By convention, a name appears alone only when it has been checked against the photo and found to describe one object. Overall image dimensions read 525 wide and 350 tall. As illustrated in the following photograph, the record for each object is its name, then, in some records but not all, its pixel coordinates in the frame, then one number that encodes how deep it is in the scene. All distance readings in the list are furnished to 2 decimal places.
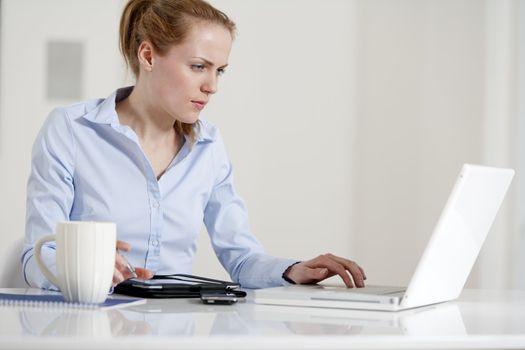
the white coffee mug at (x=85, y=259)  1.87
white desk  1.58
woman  2.44
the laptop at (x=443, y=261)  1.87
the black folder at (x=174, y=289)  2.03
